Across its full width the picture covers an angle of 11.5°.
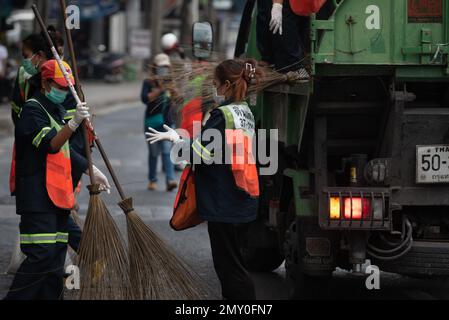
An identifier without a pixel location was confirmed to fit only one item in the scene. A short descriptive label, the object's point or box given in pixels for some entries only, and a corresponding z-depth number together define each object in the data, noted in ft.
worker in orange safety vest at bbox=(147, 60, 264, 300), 42.59
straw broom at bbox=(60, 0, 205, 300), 42.73
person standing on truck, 46.54
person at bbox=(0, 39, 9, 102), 168.59
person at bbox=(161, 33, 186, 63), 85.05
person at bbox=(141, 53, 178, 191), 80.85
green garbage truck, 43.00
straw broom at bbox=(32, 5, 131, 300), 42.27
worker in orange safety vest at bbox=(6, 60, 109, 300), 42.54
